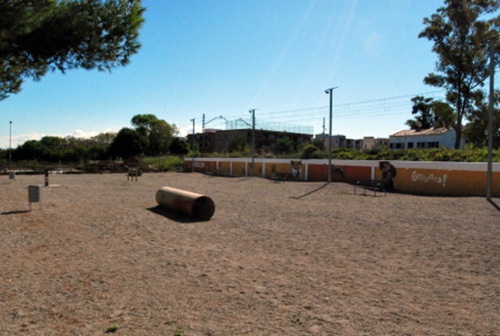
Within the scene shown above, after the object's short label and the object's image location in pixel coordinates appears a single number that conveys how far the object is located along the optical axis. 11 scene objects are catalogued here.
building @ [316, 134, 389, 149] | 91.66
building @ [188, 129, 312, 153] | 80.81
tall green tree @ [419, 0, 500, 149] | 30.91
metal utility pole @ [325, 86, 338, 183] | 24.73
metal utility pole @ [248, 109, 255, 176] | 35.72
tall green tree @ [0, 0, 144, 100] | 6.91
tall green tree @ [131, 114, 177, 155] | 77.38
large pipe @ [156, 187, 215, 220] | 11.07
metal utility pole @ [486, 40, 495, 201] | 14.84
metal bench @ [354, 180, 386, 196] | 20.28
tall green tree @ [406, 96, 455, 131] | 31.22
